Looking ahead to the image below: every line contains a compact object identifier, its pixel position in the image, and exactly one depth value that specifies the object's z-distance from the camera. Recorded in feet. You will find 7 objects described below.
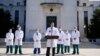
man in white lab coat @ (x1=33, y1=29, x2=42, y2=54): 52.95
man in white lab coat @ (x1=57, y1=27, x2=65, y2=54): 60.70
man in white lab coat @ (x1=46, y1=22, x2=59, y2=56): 44.16
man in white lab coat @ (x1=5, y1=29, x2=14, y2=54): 60.99
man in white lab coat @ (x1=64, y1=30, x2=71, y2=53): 63.16
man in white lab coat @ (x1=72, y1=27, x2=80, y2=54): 59.34
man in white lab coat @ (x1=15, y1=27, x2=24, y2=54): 57.82
